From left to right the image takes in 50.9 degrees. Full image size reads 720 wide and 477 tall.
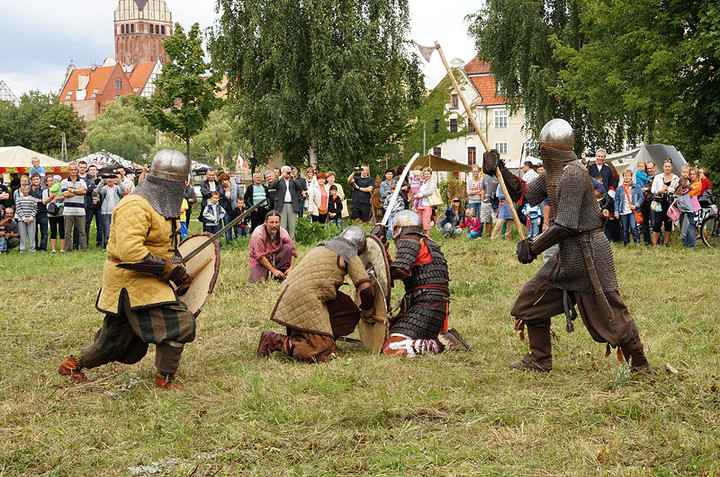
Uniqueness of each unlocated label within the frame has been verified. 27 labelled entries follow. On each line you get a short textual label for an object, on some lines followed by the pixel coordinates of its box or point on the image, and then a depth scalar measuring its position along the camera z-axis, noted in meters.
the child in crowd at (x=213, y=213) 13.27
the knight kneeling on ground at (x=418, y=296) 5.98
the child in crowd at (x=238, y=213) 13.92
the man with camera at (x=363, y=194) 15.19
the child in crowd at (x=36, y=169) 14.14
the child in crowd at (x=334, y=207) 14.71
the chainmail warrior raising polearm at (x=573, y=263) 4.91
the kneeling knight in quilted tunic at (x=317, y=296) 5.89
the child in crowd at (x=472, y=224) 14.80
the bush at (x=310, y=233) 13.45
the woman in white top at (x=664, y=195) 12.66
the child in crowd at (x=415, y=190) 13.72
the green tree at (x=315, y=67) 23.41
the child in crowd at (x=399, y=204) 12.32
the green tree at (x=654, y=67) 16.06
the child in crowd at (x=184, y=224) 13.42
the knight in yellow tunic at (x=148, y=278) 4.90
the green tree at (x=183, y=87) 24.38
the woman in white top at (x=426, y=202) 13.70
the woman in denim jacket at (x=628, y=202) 12.84
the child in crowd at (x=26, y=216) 13.45
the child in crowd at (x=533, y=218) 12.65
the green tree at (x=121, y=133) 50.72
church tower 137.38
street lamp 49.25
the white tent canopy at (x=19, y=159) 21.80
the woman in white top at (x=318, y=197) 14.57
